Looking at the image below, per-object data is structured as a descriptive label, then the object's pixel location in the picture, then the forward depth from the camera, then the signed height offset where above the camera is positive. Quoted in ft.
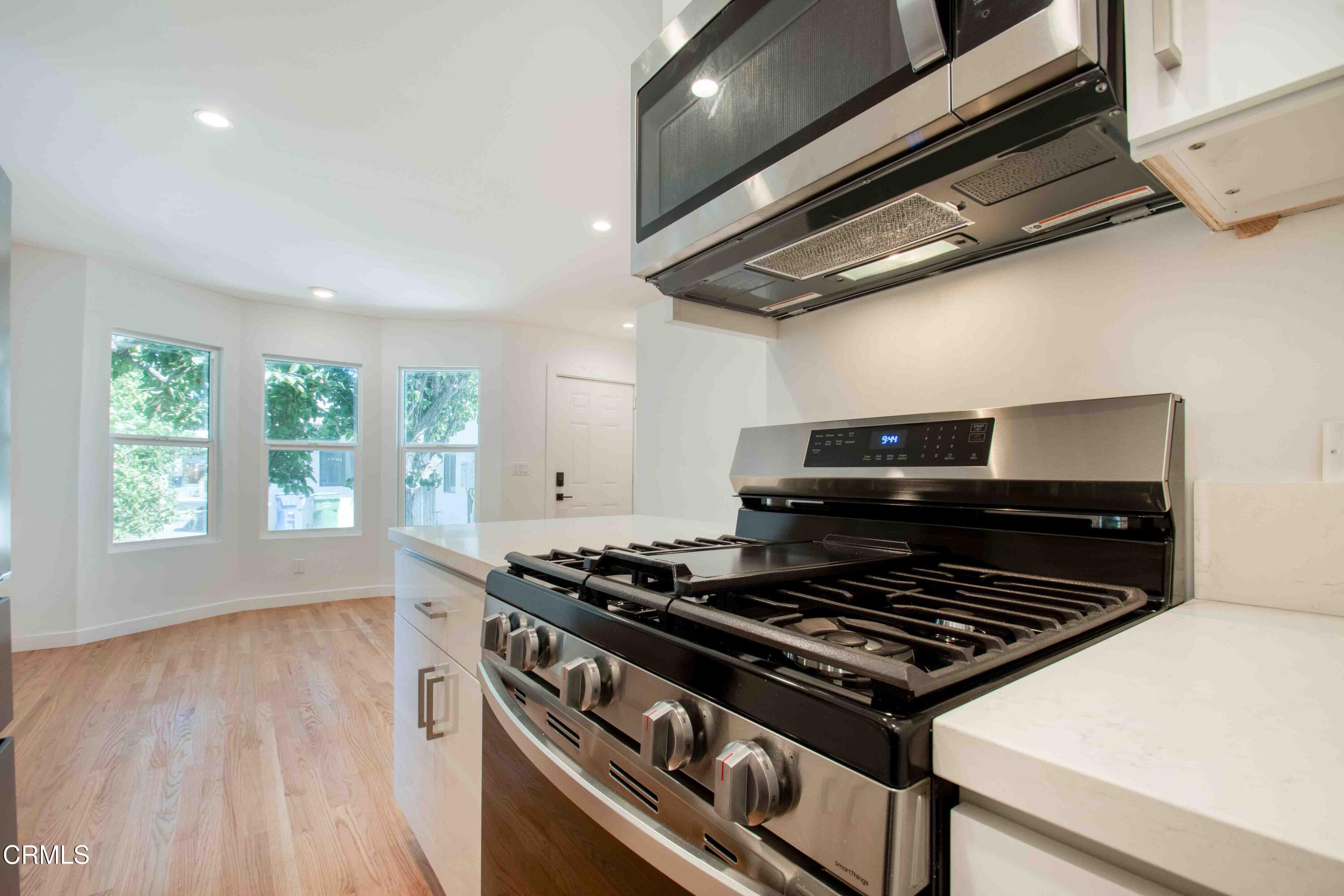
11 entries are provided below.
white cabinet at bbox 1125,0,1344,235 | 1.75 +1.10
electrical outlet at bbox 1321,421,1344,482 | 2.42 +0.01
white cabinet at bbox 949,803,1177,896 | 1.18 -0.84
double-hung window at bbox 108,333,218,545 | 13.64 +0.21
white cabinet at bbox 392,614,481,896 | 4.01 -2.32
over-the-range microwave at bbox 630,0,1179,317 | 2.18 +1.31
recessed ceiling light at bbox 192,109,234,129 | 7.90 +4.31
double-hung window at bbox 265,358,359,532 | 16.65 +0.09
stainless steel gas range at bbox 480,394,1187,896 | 1.45 -0.60
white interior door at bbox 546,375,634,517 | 19.53 +0.06
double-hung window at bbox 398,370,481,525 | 18.39 +0.19
